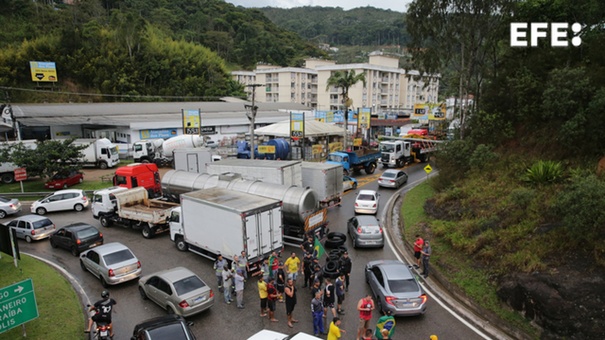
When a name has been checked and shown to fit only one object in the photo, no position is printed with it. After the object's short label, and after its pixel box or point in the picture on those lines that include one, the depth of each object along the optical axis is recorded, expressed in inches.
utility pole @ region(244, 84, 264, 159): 1193.2
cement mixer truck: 1603.1
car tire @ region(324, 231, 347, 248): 723.4
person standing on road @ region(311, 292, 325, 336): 435.8
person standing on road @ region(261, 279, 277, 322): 469.1
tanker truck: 709.9
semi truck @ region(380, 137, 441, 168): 1565.0
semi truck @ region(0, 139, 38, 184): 1250.6
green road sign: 379.9
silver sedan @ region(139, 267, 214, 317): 470.6
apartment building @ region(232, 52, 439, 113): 3425.2
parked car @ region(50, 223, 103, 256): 704.4
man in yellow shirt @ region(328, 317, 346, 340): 363.9
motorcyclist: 420.8
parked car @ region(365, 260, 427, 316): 464.8
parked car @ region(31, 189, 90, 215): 981.2
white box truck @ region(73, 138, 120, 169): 1467.8
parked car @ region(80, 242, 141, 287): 565.6
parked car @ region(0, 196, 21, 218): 964.0
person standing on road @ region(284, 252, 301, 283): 533.0
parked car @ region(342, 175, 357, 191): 1184.8
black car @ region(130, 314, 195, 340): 381.4
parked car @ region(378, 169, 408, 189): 1212.5
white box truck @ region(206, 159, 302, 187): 834.8
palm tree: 1835.6
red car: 1187.9
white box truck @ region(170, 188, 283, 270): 577.9
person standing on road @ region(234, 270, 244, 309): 502.9
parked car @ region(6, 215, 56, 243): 784.3
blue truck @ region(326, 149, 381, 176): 1368.1
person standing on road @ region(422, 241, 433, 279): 580.7
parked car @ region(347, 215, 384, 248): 706.2
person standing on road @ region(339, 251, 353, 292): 531.2
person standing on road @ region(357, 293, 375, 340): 421.4
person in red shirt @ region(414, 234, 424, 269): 621.6
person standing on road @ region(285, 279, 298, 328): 456.8
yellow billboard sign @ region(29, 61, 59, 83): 2432.7
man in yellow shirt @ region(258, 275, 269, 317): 473.7
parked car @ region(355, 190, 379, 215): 924.6
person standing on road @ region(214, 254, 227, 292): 547.2
